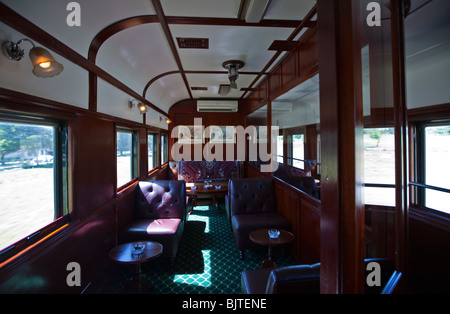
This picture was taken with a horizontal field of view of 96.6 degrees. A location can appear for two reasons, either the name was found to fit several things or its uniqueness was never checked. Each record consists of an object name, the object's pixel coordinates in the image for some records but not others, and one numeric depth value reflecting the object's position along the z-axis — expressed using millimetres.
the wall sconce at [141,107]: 3652
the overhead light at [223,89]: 4957
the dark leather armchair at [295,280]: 1305
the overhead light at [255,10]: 1858
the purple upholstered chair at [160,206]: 3148
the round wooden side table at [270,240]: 2590
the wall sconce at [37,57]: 1293
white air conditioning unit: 6625
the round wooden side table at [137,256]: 2201
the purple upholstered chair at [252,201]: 3385
